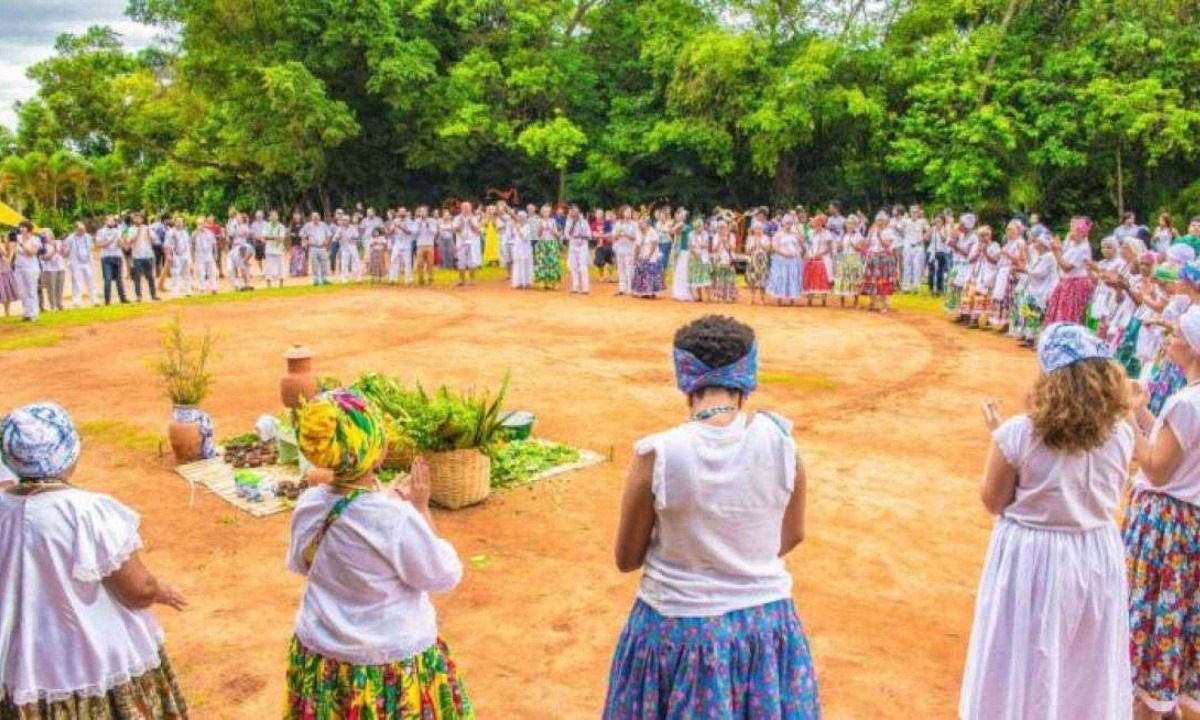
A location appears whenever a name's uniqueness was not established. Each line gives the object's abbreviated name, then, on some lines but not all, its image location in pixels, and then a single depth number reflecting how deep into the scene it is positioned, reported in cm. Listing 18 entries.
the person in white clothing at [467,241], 2122
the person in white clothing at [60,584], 291
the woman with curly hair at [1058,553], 315
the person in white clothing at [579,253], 1991
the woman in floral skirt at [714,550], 263
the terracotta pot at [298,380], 802
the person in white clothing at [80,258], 1839
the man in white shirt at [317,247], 2119
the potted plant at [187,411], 817
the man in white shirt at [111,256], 1778
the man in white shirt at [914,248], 2003
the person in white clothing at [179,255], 1966
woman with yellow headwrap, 284
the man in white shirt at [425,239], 2141
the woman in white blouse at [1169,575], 386
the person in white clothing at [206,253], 2019
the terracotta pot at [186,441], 815
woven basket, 690
